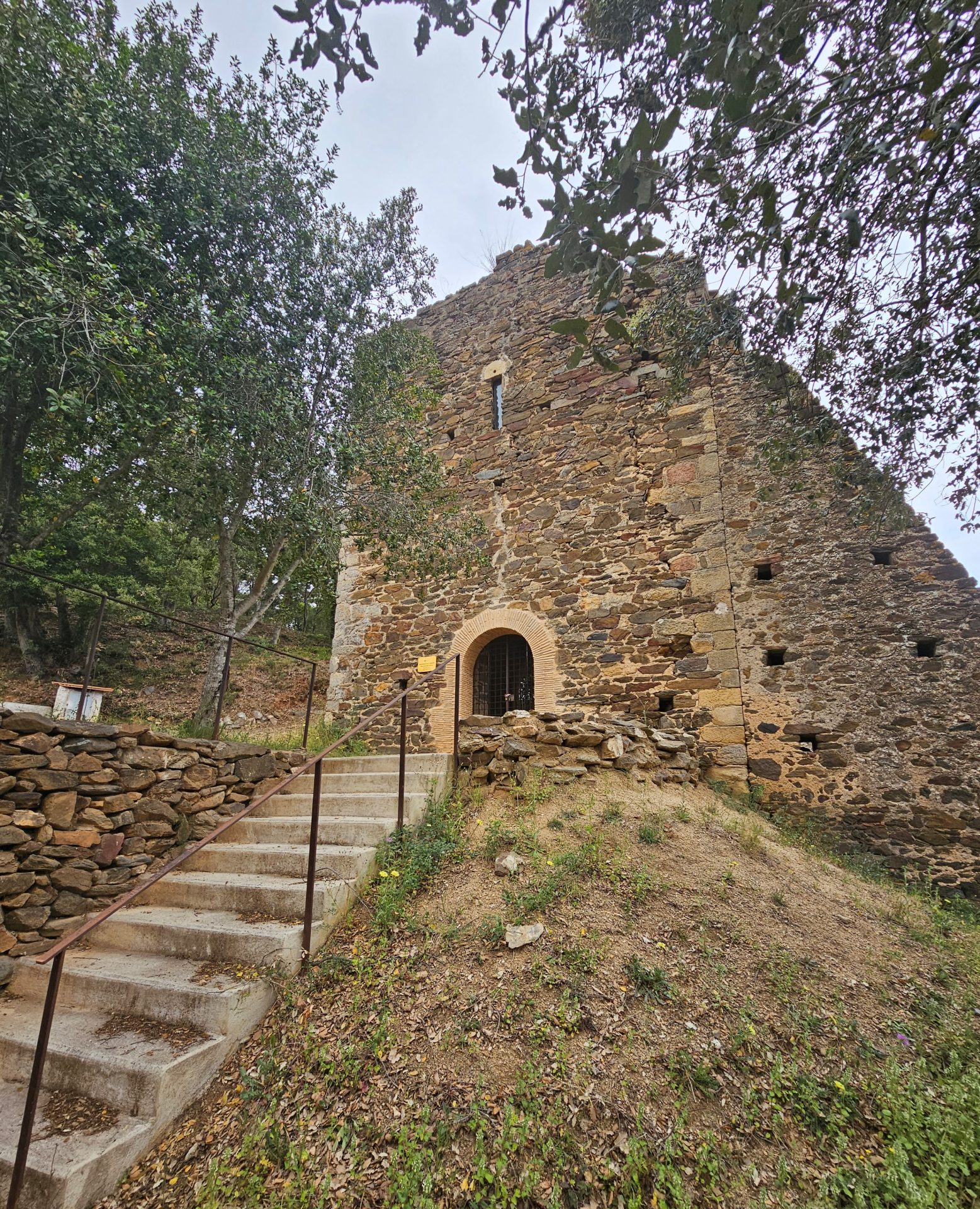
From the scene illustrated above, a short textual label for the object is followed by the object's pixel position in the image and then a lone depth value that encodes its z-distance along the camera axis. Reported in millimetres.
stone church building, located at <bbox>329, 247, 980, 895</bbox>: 5578
